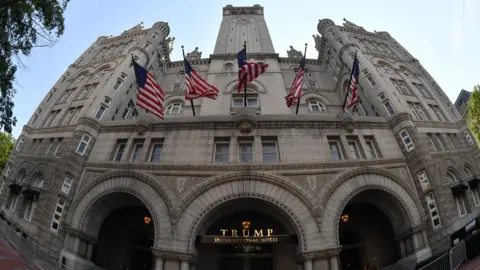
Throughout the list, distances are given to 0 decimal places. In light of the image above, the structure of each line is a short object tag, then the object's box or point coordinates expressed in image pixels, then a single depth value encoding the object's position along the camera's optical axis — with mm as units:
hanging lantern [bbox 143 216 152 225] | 21439
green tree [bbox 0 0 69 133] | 15805
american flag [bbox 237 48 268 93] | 20766
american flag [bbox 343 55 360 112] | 21500
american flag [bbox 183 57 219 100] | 21125
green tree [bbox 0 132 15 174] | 33122
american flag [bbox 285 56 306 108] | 21344
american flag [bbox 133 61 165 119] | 20453
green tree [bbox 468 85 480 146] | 31125
